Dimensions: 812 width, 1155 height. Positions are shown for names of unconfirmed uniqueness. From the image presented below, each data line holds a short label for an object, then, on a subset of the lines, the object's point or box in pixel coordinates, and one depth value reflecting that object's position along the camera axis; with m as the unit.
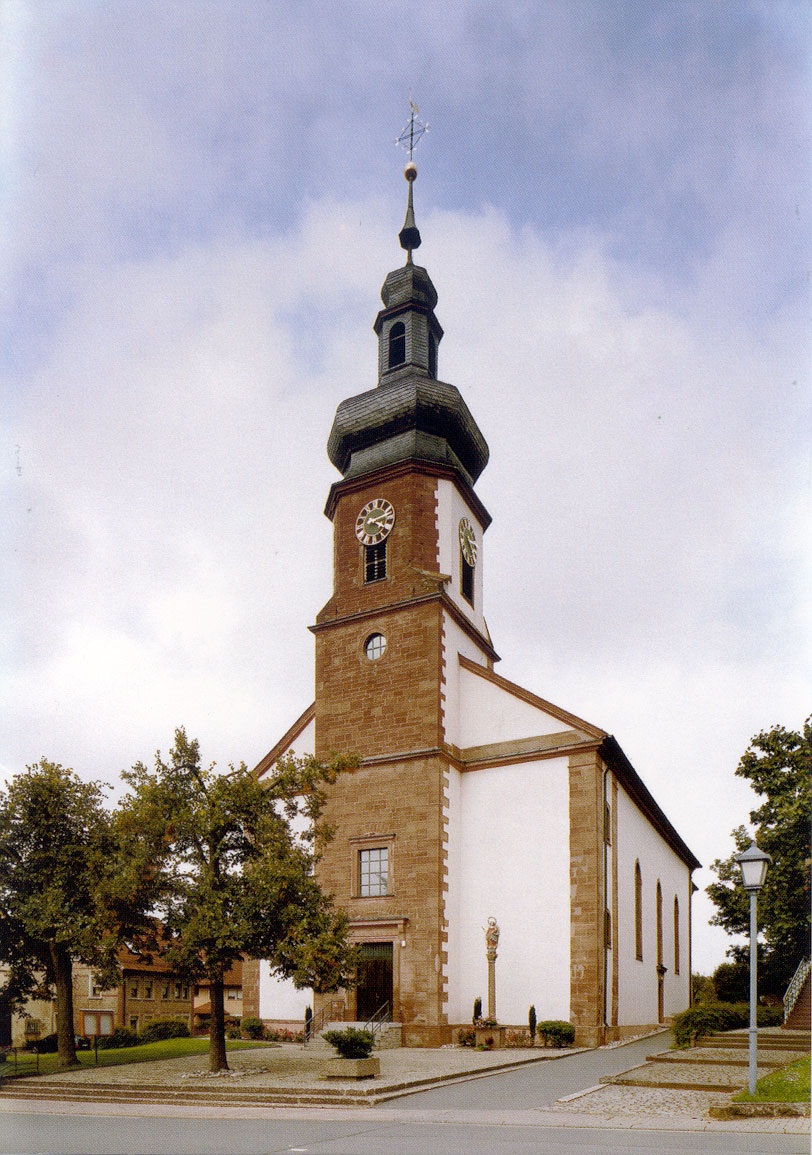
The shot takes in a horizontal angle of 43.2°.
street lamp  14.64
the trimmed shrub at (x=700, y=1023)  24.68
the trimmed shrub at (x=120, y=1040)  32.88
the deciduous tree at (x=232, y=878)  20.58
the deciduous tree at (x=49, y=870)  23.48
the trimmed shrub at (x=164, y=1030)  34.68
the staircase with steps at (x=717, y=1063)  17.31
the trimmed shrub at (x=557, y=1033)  26.56
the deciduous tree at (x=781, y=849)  33.62
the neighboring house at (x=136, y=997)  56.22
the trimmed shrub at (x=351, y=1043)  18.92
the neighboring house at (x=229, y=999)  61.81
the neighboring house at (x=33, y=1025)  38.78
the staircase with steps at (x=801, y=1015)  30.62
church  28.59
